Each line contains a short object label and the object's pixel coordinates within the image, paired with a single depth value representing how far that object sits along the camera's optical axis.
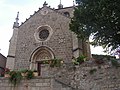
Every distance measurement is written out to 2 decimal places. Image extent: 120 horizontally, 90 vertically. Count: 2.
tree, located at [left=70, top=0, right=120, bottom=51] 5.46
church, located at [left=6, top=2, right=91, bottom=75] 9.85
